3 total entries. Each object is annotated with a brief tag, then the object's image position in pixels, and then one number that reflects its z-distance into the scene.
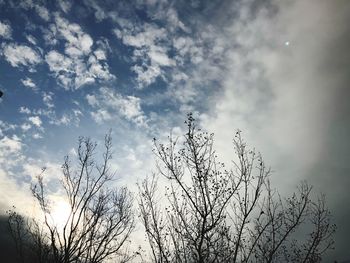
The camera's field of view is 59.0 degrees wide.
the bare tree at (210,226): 11.72
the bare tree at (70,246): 14.92
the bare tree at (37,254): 15.62
